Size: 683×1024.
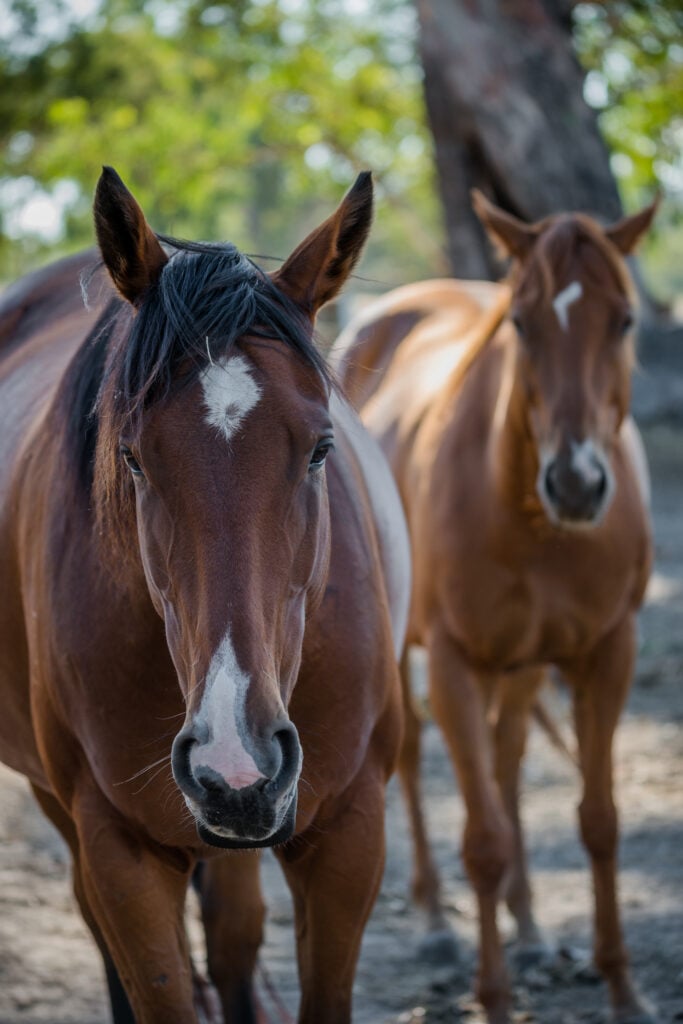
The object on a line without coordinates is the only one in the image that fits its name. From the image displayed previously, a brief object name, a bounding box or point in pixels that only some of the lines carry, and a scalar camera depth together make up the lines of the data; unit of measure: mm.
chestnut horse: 8047
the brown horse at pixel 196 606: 4074
